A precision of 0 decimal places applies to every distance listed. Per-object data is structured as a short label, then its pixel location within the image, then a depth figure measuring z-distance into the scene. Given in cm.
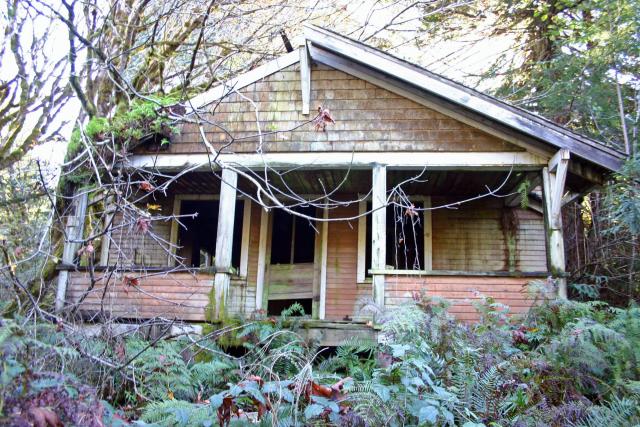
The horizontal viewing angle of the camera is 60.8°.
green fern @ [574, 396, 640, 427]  394
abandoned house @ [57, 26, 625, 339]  830
